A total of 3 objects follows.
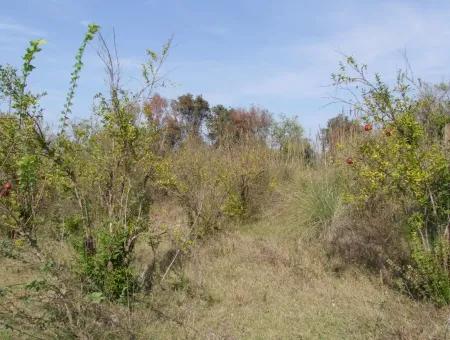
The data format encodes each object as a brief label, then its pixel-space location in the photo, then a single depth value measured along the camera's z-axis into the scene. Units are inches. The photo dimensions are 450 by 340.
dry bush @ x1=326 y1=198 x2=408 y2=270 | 278.7
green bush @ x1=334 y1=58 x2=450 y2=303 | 209.2
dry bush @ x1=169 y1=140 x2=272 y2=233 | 355.6
